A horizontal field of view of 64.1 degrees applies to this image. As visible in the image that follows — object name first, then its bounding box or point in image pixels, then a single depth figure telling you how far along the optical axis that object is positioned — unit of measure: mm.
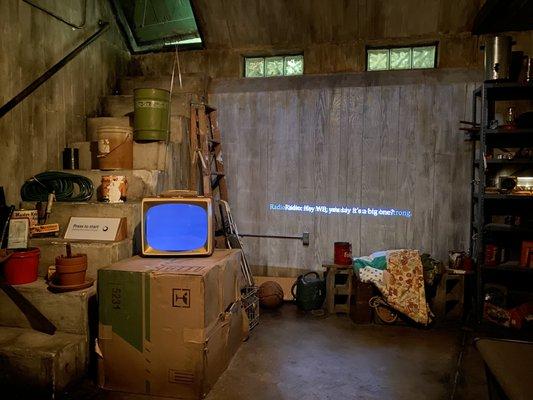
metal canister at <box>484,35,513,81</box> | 3887
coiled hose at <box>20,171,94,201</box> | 3738
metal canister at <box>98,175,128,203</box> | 3625
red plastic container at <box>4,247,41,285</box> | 3115
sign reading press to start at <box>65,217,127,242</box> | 3410
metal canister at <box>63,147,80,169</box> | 4203
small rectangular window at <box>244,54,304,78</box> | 5054
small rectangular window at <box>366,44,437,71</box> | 4699
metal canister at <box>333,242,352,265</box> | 4398
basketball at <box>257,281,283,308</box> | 4426
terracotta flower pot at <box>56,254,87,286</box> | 2971
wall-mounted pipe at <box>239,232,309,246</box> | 4883
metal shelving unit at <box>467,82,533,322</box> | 4012
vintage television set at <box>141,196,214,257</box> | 3152
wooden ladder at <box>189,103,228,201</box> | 4461
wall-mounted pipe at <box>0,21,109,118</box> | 3481
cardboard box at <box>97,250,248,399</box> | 2695
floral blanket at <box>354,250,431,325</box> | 3990
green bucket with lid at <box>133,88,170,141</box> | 3965
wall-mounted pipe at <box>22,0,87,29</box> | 3879
